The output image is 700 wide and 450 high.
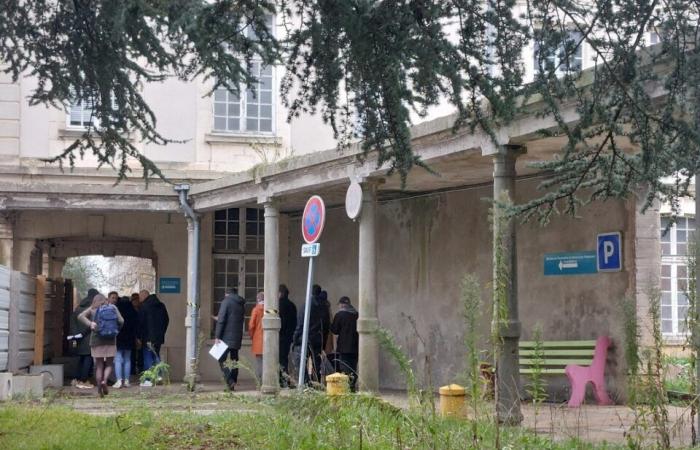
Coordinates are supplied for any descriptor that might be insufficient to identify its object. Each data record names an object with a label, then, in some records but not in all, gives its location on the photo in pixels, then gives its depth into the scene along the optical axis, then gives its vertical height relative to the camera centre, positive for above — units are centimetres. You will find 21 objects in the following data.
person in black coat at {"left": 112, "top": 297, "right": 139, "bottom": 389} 2117 -69
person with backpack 1842 -39
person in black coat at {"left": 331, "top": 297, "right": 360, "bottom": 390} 1803 -34
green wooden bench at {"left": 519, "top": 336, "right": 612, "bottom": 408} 1477 -71
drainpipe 2086 +66
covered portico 1252 +160
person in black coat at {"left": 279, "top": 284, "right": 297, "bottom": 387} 2045 -25
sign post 1313 +99
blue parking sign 1510 +79
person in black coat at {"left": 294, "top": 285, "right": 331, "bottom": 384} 1866 -26
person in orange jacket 2009 -28
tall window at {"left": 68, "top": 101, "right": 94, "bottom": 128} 2408 +410
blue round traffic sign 1338 +109
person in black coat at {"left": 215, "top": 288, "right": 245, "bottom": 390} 1923 -22
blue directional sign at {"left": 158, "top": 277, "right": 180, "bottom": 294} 2409 +54
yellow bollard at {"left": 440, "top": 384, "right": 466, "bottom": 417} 1116 -87
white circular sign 1505 +148
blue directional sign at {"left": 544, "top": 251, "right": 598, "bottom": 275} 1566 +68
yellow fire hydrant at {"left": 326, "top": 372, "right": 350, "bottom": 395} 1201 -76
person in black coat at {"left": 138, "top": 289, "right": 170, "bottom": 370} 2175 -19
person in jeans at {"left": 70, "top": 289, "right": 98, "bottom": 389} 2139 -82
